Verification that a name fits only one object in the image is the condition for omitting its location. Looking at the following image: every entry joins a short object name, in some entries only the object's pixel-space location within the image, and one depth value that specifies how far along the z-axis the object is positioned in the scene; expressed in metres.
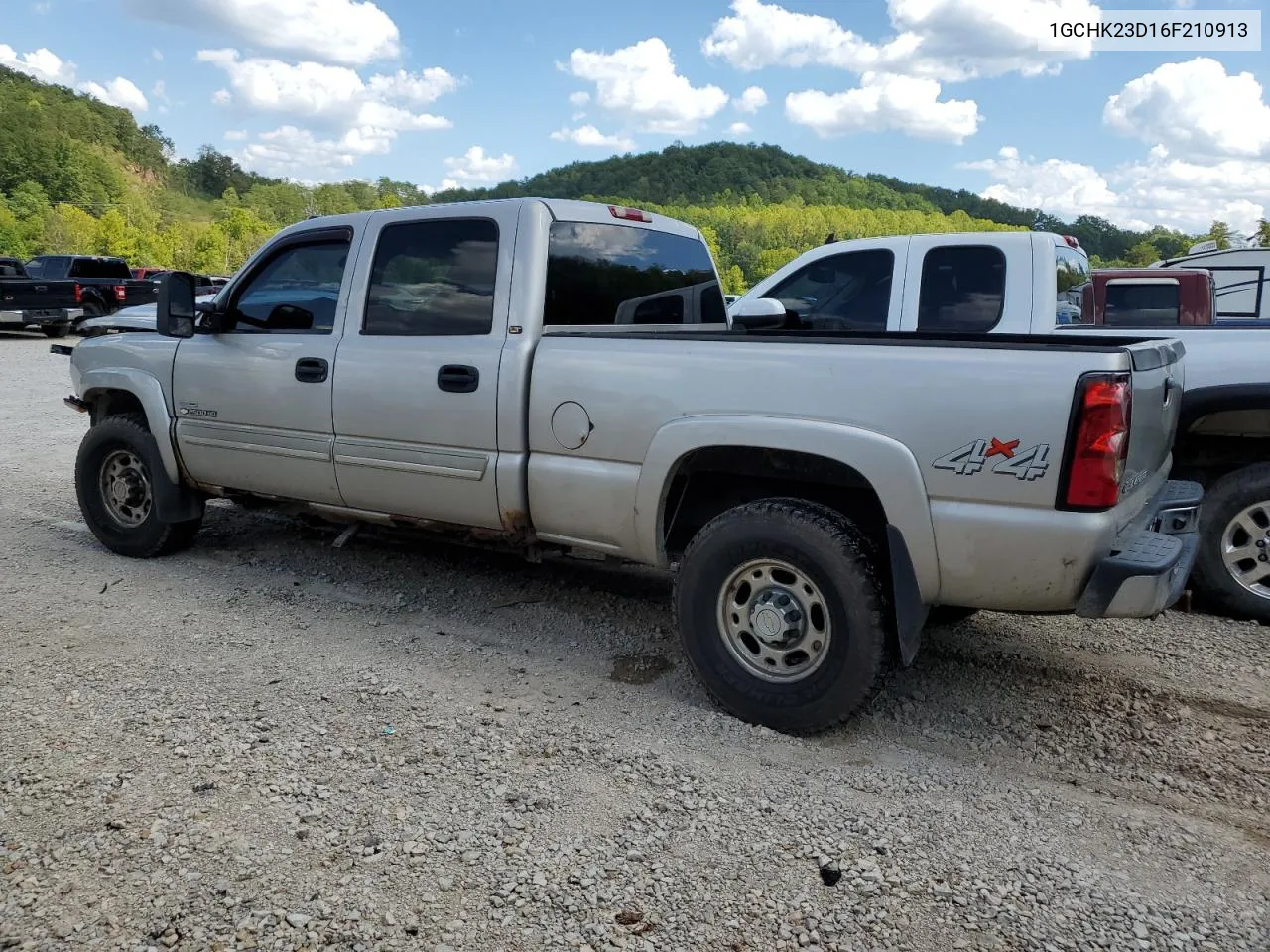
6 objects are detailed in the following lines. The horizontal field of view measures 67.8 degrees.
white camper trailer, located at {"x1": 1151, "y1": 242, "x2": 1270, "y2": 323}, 12.47
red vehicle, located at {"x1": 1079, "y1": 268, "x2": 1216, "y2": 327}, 6.91
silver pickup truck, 2.93
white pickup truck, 4.70
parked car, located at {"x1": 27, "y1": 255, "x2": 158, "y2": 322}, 22.08
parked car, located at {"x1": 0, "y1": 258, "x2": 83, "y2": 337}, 20.70
